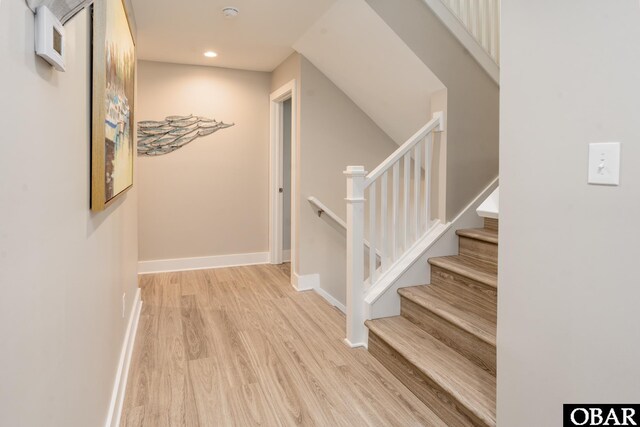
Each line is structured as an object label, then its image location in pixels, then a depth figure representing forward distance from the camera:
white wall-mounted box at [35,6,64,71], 0.87
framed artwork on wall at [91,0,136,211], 1.45
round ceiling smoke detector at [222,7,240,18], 3.07
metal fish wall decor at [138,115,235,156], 4.49
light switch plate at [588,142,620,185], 1.11
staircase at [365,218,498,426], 1.92
